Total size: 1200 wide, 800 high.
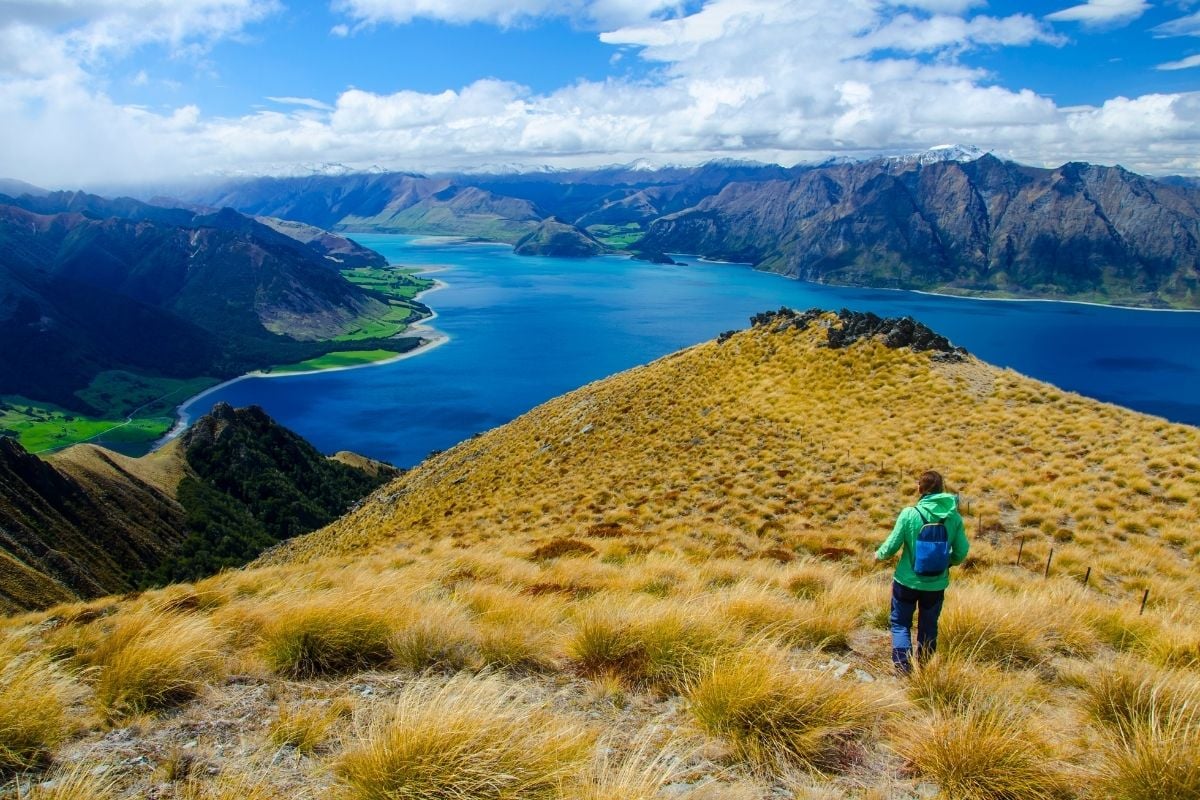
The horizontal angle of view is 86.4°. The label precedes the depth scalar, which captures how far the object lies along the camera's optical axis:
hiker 8.13
